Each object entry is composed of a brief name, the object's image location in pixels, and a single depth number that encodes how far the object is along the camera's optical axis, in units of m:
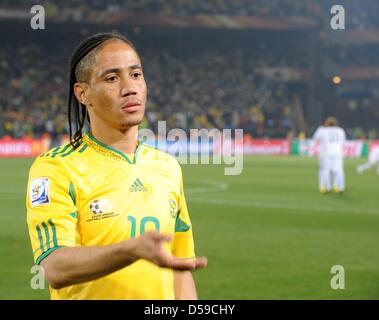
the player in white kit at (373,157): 27.80
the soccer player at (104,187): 3.08
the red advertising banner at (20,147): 39.09
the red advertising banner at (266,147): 43.38
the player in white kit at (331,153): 20.38
